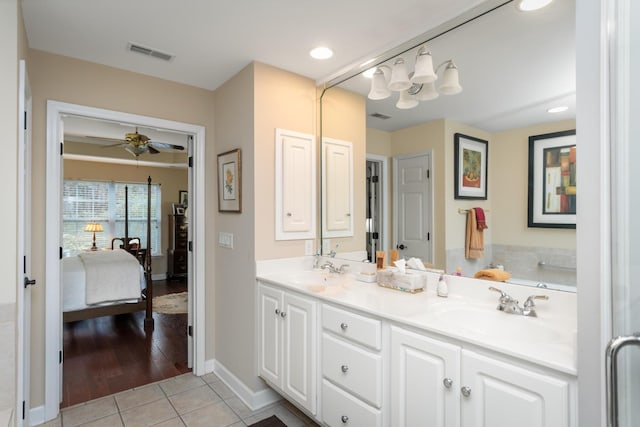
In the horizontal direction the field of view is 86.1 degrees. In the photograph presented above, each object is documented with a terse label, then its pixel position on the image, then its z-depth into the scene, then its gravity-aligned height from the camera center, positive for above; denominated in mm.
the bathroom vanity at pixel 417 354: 1105 -572
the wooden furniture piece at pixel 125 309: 3991 -1147
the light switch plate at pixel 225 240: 2732 -201
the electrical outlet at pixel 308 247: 2729 -257
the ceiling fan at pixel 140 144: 4199 +948
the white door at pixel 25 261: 1686 -253
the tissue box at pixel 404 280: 1974 -388
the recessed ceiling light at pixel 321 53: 2287 +1108
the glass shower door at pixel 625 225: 763 -24
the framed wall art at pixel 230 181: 2596 +267
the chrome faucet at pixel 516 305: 1507 -411
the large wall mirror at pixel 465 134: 1578 +463
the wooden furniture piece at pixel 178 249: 6809 -673
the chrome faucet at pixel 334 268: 2547 -400
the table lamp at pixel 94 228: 6148 -230
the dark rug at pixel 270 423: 2207 -1356
